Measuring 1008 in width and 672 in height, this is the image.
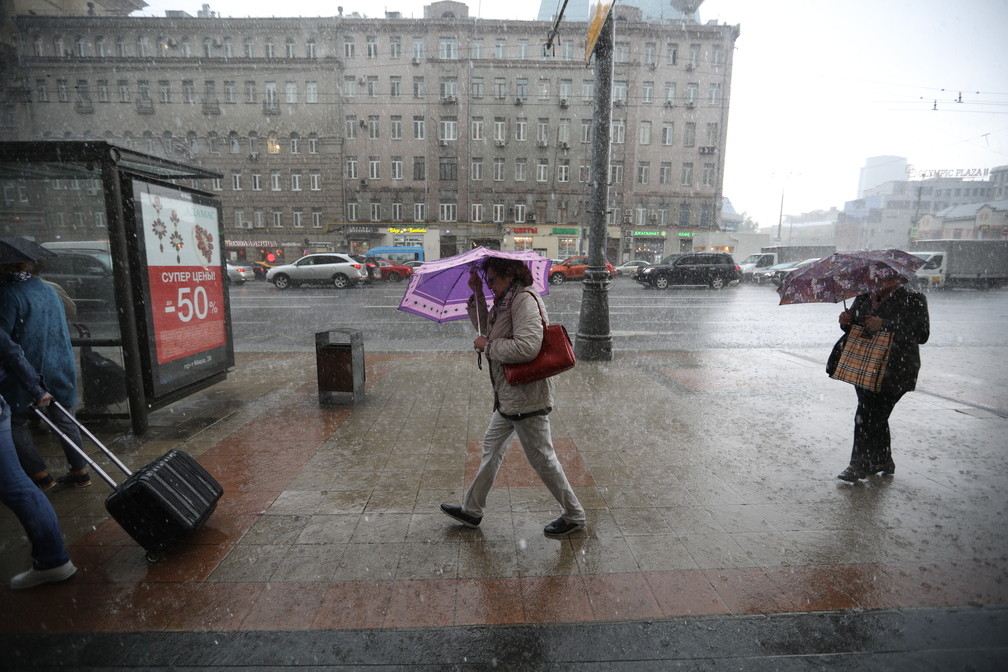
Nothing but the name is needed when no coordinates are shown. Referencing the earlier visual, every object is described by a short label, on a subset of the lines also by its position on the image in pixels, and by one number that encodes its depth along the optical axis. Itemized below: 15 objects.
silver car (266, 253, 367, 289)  24.30
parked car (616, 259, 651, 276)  33.84
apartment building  38.47
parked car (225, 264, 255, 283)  26.81
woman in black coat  3.85
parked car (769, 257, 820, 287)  27.28
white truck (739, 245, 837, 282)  31.44
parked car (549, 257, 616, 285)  28.86
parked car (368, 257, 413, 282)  28.66
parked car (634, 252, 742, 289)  25.25
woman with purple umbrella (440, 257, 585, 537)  2.94
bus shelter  4.59
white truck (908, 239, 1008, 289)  27.59
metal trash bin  6.09
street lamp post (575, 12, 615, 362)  8.06
